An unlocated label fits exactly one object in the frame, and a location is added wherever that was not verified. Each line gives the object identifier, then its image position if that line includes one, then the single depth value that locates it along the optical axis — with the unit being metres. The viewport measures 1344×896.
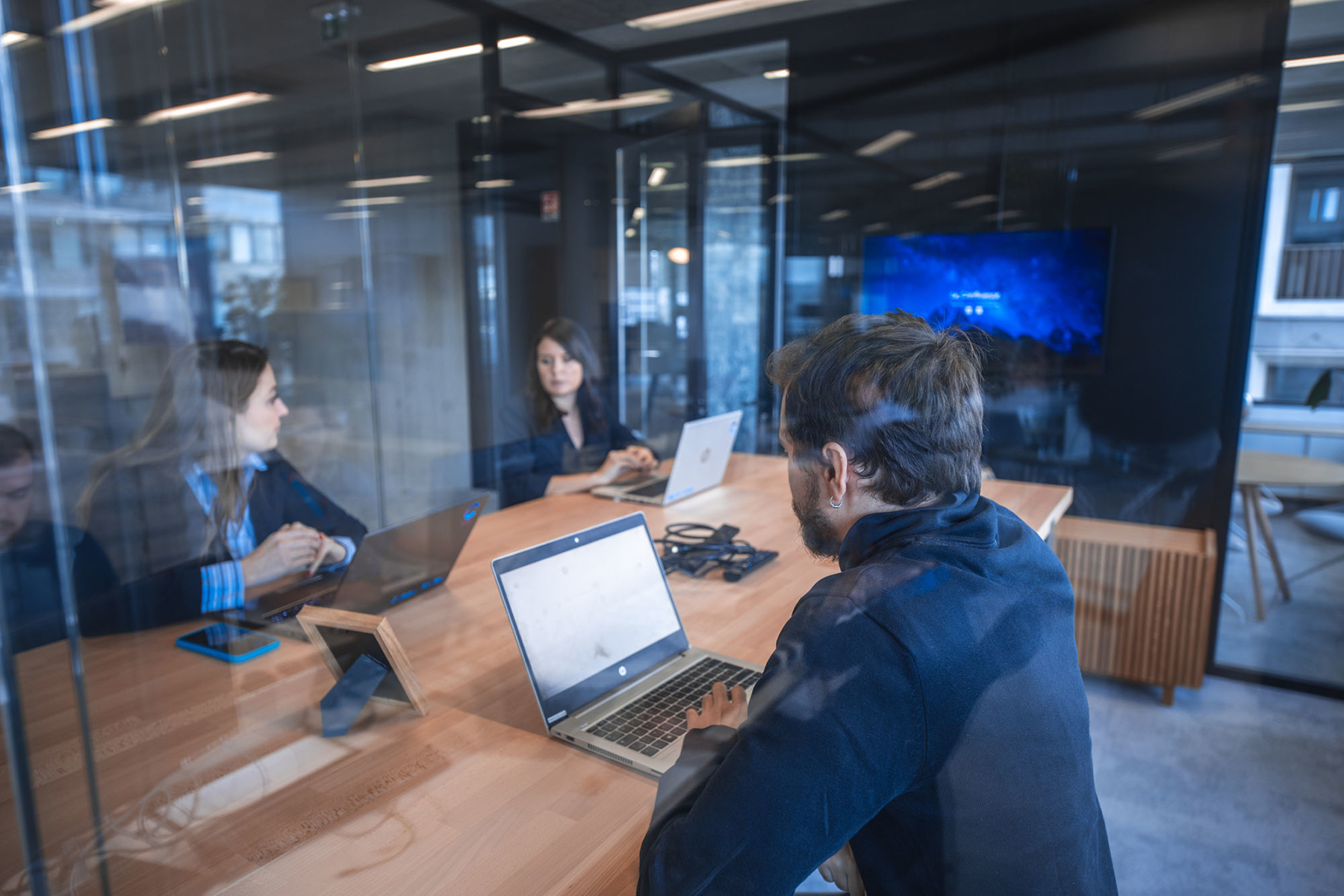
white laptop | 2.44
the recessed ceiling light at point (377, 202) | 3.36
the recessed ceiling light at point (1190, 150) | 2.99
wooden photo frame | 1.21
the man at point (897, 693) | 0.81
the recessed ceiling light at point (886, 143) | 3.66
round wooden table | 2.91
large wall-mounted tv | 3.22
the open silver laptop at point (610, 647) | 1.19
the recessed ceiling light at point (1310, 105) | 2.73
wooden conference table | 0.93
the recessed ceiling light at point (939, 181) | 3.53
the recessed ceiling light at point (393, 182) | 3.38
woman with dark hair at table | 2.80
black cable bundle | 1.89
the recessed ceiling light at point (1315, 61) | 2.72
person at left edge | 1.03
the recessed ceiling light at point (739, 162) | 4.19
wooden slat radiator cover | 2.98
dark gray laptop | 1.48
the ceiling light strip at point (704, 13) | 3.56
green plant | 2.86
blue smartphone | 1.42
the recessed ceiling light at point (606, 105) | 3.90
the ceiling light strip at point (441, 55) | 3.38
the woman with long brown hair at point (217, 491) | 1.76
